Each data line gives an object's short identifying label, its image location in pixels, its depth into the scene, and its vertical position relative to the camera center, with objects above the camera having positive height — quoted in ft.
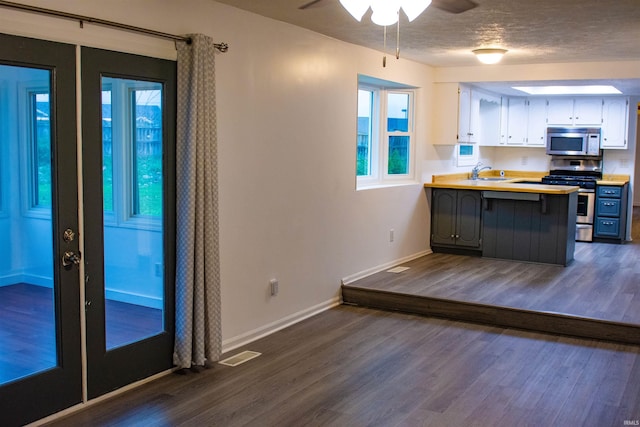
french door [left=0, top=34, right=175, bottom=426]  10.15 -1.20
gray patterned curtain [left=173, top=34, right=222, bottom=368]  12.58 -0.84
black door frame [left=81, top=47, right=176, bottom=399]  11.11 -1.01
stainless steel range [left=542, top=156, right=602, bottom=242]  28.55 -0.65
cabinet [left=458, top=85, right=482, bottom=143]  24.73 +1.94
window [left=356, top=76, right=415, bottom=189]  21.86 +0.97
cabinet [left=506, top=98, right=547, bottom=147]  30.68 +2.07
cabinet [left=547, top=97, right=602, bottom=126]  29.32 +2.49
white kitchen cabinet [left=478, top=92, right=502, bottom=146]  30.40 +1.94
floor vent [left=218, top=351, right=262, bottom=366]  13.74 -4.39
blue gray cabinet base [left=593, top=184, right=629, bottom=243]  28.09 -2.09
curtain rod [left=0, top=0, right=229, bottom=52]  9.77 +2.33
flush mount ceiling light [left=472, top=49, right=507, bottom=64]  18.89 +3.23
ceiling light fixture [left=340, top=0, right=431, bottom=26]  9.18 +2.24
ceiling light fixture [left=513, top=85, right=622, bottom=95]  27.09 +3.27
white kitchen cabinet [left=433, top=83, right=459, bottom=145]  24.44 +1.90
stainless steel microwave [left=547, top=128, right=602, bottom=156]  29.19 +1.06
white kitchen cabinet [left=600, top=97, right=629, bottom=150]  28.78 +1.93
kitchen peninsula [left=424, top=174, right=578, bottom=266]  22.50 -2.08
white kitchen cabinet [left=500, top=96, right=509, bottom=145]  30.83 +2.10
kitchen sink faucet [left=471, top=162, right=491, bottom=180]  28.71 -0.41
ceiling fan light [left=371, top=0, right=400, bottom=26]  9.18 +2.19
